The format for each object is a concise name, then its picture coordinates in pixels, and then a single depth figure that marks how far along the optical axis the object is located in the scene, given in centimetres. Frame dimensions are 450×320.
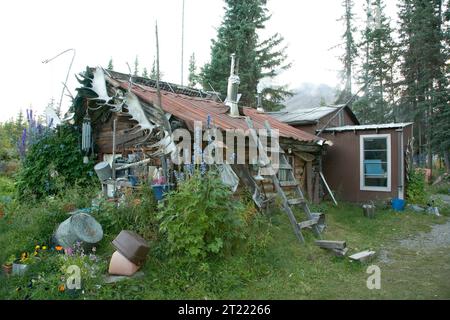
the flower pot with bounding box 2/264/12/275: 464
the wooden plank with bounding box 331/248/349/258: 557
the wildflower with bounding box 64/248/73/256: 458
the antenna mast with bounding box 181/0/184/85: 1452
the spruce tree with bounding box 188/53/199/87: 4277
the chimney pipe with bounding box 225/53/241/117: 915
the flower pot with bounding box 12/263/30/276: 452
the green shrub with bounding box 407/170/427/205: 1020
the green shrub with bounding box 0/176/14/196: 1026
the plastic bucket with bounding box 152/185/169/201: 580
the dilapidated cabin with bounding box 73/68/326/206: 705
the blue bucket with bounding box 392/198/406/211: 972
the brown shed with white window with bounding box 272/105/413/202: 1016
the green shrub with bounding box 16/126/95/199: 829
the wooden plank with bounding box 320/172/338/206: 1044
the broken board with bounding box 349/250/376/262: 535
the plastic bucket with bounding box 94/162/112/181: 766
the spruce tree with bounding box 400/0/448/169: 1922
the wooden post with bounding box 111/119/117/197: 741
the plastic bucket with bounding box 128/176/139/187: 683
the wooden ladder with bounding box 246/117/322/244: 604
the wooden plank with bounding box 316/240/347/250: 564
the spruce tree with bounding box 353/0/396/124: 2488
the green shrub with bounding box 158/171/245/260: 460
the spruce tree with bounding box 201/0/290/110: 1692
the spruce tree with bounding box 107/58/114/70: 3593
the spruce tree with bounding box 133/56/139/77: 4931
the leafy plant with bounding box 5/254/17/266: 470
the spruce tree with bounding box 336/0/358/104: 2695
